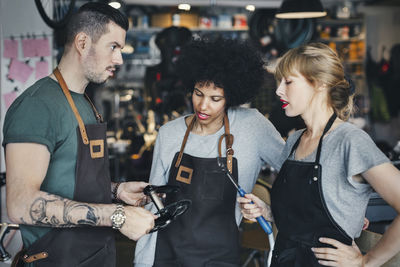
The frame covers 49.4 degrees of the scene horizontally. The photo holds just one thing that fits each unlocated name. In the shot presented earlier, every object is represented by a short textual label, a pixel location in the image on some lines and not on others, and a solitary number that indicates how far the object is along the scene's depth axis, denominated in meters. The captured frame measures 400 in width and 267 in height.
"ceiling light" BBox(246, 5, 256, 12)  6.14
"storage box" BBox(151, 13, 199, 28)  7.45
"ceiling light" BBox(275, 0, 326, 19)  4.84
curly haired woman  2.15
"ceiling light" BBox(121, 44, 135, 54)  7.39
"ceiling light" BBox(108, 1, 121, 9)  4.12
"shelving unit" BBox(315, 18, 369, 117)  8.09
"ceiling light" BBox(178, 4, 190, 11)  4.41
